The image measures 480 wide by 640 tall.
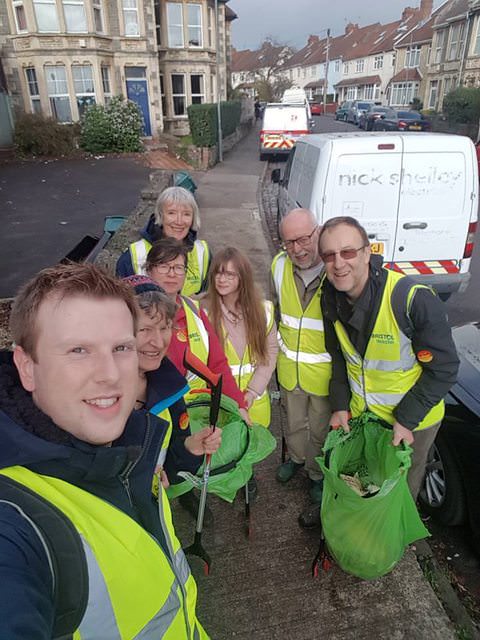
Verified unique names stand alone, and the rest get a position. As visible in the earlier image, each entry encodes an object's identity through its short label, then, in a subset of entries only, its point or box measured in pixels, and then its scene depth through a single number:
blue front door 21.58
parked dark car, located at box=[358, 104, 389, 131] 29.46
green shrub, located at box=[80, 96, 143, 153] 19.20
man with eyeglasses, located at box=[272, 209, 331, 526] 2.77
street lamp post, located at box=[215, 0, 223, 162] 18.00
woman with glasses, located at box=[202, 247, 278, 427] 2.78
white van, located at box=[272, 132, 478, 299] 4.84
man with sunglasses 2.20
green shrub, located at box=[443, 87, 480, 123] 24.62
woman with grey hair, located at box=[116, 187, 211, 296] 3.46
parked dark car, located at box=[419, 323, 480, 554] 2.68
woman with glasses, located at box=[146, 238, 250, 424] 2.50
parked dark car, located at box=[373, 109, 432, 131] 25.31
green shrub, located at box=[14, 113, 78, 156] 18.53
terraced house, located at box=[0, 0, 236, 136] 19.19
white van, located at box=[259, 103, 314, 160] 18.52
